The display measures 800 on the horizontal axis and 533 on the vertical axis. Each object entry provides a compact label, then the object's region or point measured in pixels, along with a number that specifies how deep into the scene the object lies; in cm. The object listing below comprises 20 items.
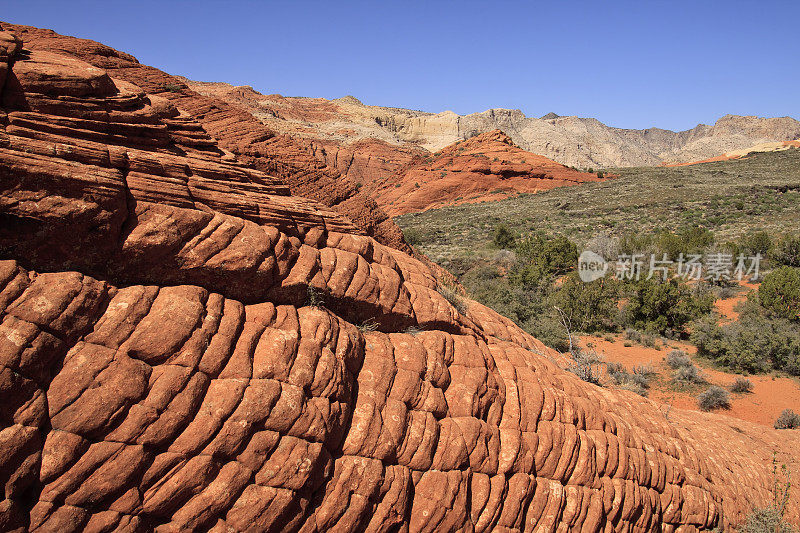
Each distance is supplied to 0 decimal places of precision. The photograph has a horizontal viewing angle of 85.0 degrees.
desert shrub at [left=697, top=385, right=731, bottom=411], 1425
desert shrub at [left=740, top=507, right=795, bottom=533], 840
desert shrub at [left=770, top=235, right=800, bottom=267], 2695
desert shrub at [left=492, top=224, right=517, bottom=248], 3450
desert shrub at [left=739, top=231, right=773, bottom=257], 2797
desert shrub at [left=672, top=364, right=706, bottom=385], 1589
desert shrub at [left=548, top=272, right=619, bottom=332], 2119
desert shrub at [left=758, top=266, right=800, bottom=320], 1994
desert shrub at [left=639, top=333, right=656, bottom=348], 1917
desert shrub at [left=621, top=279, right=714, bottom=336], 2059
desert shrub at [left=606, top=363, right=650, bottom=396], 1455
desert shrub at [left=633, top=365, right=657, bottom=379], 1638
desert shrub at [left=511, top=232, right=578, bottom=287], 2717
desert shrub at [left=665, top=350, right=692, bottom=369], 1689
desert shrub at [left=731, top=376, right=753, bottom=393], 1518
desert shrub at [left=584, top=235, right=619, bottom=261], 2997
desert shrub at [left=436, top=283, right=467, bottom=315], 994
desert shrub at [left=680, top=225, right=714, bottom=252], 2848
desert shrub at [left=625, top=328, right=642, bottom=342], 1981
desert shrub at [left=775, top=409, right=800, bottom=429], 1259
